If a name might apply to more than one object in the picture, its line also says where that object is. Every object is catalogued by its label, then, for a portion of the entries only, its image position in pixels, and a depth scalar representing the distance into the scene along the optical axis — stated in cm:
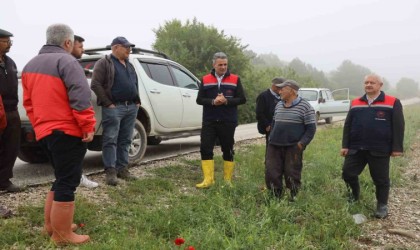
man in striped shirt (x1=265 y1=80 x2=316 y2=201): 483
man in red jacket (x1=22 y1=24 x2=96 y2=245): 333
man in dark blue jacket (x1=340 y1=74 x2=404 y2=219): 479
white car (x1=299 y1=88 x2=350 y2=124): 1684
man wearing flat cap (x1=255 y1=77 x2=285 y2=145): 614
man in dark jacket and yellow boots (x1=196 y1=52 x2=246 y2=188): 561
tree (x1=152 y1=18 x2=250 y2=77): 2039
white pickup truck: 668
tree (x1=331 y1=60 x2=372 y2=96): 8434
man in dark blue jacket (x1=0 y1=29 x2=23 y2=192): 462
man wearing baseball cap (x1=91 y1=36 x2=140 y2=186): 529
